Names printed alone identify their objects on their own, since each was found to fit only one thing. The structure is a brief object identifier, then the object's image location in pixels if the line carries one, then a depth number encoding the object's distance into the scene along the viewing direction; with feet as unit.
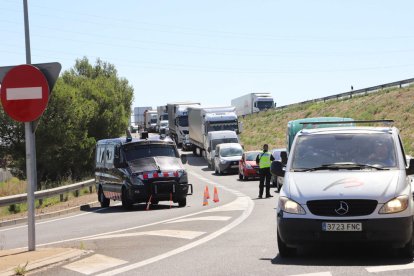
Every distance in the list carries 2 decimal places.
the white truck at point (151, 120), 331.90
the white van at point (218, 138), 164.55
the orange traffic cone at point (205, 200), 79.91
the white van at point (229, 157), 149.59
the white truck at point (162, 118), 282.91
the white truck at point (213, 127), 165.58
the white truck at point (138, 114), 409.69
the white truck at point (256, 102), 292.20
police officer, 85.60
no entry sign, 35.53
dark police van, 77.15
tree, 145.38
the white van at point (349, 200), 32.19
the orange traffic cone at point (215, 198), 84.64
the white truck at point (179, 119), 223.92
